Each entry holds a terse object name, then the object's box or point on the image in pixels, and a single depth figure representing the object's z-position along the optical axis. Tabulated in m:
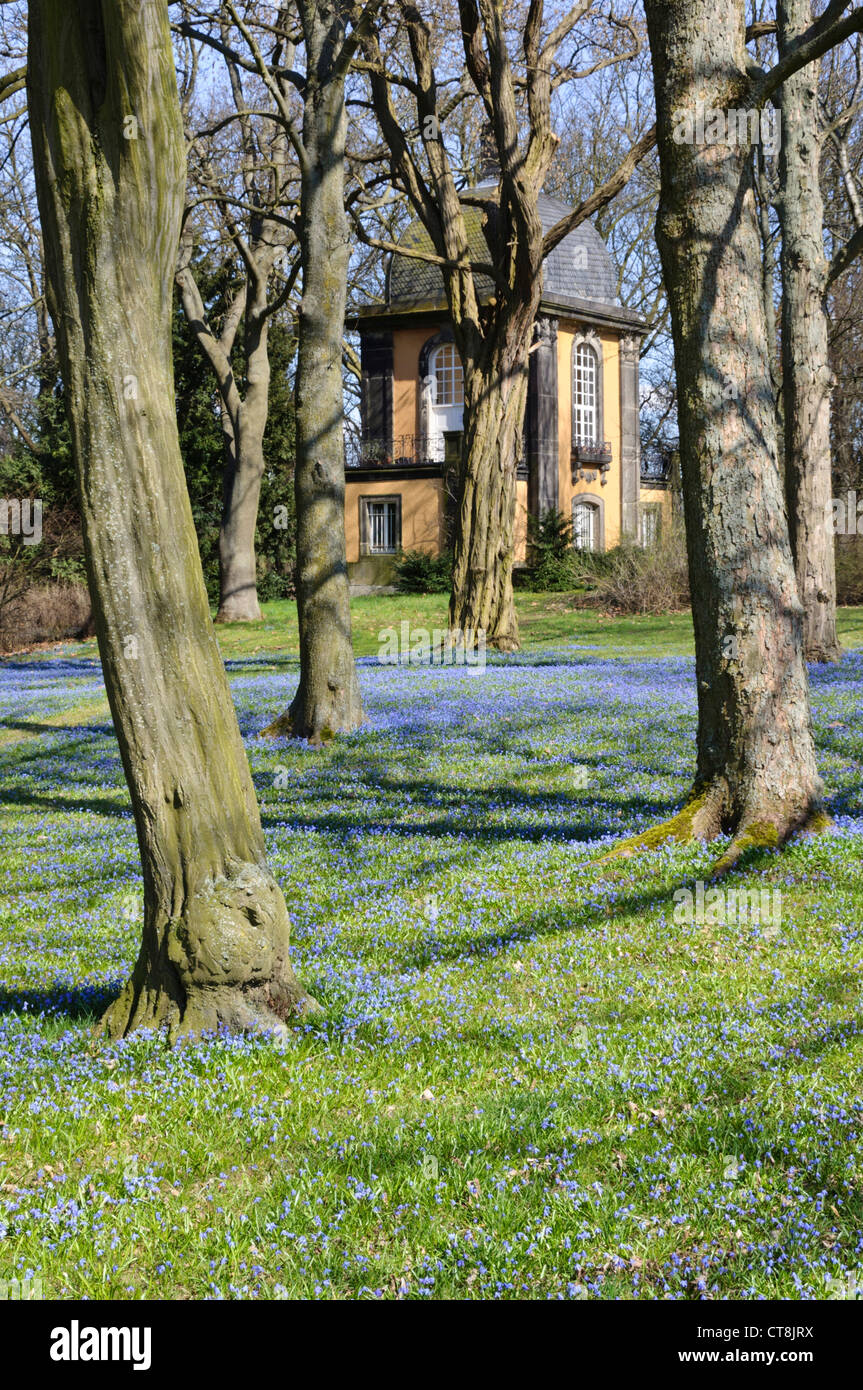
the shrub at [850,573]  32.06
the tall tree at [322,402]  12.67
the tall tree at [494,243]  19.59
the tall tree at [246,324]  28.52
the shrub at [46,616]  32.16
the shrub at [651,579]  30.83
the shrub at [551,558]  38.16
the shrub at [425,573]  39.50
